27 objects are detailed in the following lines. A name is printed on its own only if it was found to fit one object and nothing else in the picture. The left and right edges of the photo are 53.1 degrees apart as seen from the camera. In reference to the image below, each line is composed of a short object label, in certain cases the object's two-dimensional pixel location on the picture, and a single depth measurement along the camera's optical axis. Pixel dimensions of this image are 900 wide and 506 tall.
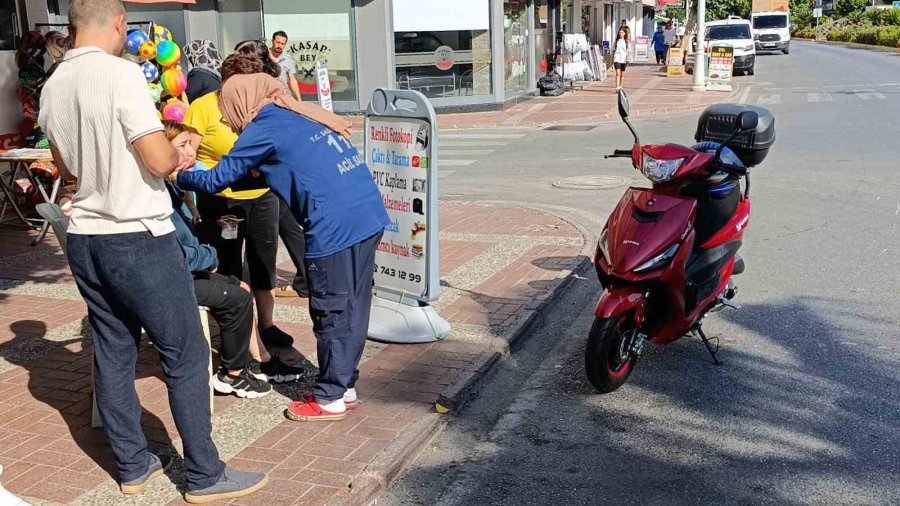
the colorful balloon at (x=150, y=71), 9.66
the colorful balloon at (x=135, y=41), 9.48
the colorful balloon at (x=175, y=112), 6.77
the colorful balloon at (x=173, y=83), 9.23
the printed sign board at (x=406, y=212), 5.61
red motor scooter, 4.90
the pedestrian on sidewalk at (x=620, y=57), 25.22
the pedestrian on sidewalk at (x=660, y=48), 41.29
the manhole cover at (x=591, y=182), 11.41
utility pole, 24.00
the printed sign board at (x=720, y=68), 24.25
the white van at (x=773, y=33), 46.06
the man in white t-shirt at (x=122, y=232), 3.34
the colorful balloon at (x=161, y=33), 10.77
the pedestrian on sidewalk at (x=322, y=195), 4.23
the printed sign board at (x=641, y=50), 43.38
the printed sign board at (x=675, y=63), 29.91
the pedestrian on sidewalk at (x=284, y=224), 4.64
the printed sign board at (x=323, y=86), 12.20
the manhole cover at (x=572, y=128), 17.91
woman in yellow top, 5.21
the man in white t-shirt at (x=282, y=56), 10.16
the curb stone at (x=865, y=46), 46.39
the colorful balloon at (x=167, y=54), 9.52
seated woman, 4.45
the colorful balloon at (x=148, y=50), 9.48
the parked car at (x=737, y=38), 30.75
